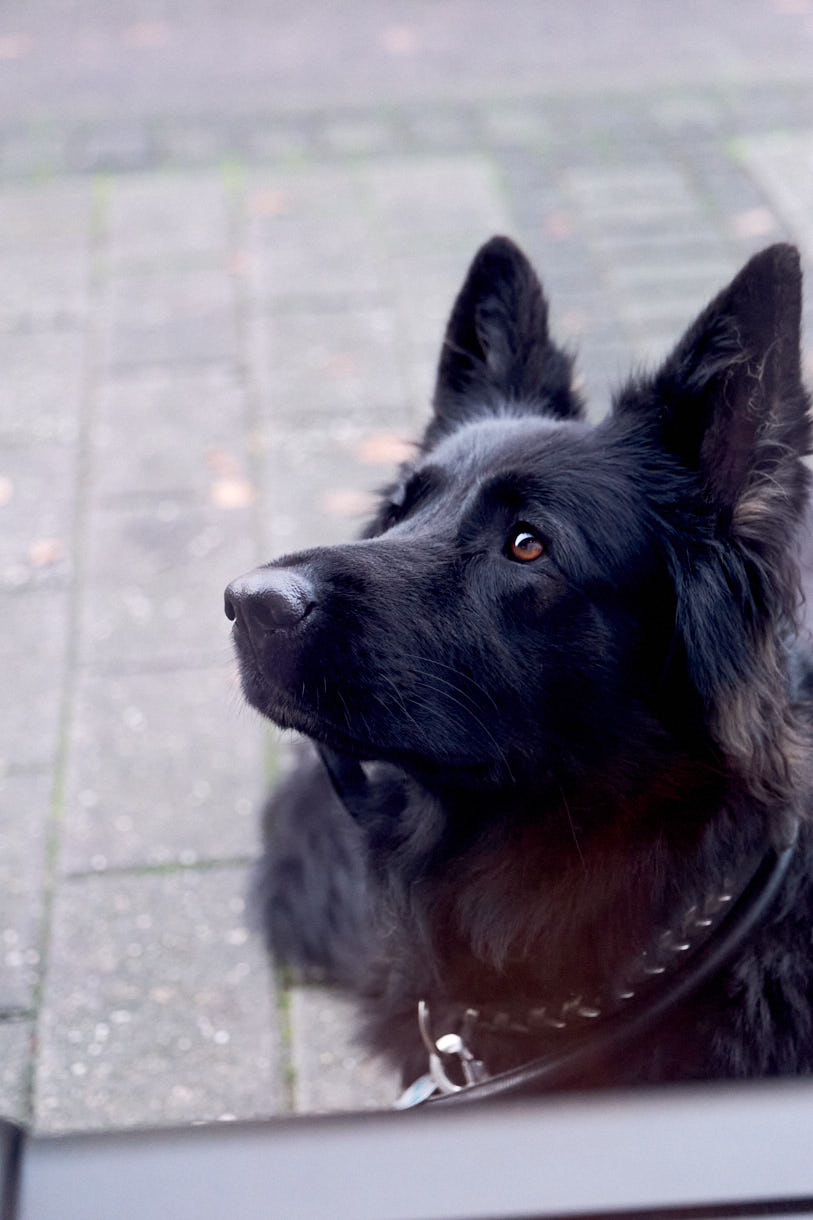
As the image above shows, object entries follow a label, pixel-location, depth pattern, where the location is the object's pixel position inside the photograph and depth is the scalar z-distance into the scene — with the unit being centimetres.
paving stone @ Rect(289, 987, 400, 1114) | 244
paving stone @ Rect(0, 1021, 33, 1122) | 240
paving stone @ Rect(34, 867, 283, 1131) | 242
